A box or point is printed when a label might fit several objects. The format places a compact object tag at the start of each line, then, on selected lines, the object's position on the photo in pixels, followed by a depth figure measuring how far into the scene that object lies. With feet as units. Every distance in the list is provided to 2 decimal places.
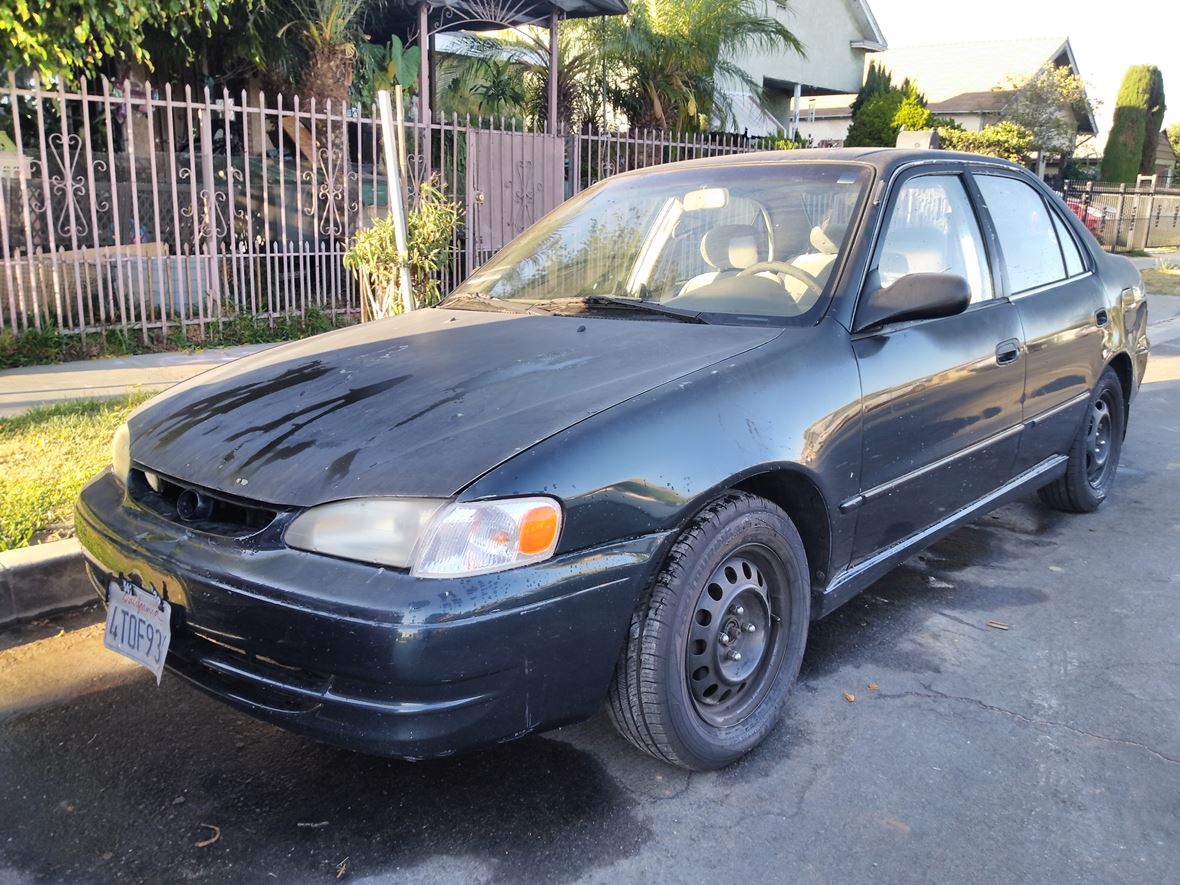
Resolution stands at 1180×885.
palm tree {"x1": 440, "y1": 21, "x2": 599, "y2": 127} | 48.42
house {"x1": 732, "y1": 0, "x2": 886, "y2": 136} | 72.23
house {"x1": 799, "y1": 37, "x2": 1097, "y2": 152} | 100.63
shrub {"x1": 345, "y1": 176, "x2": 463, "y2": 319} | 21.45
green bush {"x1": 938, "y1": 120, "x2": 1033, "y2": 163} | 72.08
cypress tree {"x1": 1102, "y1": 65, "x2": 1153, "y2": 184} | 109.27
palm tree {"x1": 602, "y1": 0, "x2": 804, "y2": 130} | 47.39
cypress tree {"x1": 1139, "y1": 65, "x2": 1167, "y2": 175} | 113.19
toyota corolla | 7.10
